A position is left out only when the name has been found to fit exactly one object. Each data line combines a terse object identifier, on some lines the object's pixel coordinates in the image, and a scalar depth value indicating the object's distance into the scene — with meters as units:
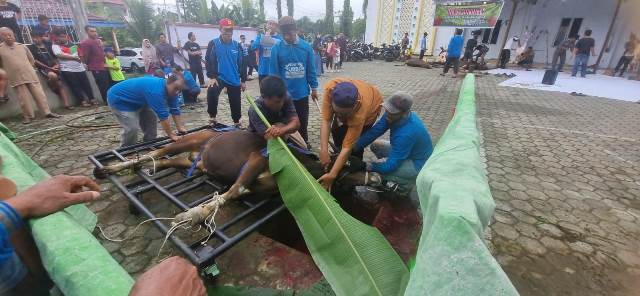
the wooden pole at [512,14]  14.19
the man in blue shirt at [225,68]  5.50
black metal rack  1.99
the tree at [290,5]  33.25
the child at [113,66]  7.51
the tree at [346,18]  35.62
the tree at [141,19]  19.12
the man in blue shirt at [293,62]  4.50
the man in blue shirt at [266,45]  5.75
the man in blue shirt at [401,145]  3.07
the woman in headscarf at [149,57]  9.22
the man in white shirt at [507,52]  16.14
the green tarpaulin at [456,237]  0.80
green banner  15.47
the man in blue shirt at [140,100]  3.84
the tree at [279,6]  33.78
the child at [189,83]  4.09
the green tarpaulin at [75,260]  1.02
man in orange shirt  2.95
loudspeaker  11.63
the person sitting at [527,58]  16.20
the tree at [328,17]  37.56
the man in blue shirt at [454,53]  12.67
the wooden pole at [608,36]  13.83
